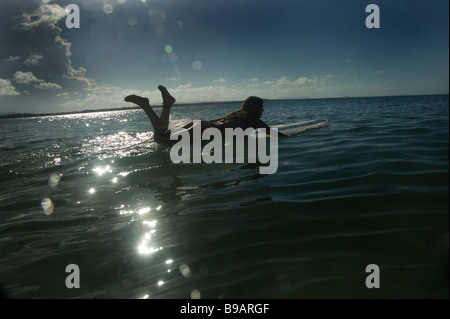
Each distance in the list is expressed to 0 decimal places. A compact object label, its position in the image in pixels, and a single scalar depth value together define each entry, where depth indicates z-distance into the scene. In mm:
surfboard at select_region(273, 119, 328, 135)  9880
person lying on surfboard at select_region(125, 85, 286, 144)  8195
